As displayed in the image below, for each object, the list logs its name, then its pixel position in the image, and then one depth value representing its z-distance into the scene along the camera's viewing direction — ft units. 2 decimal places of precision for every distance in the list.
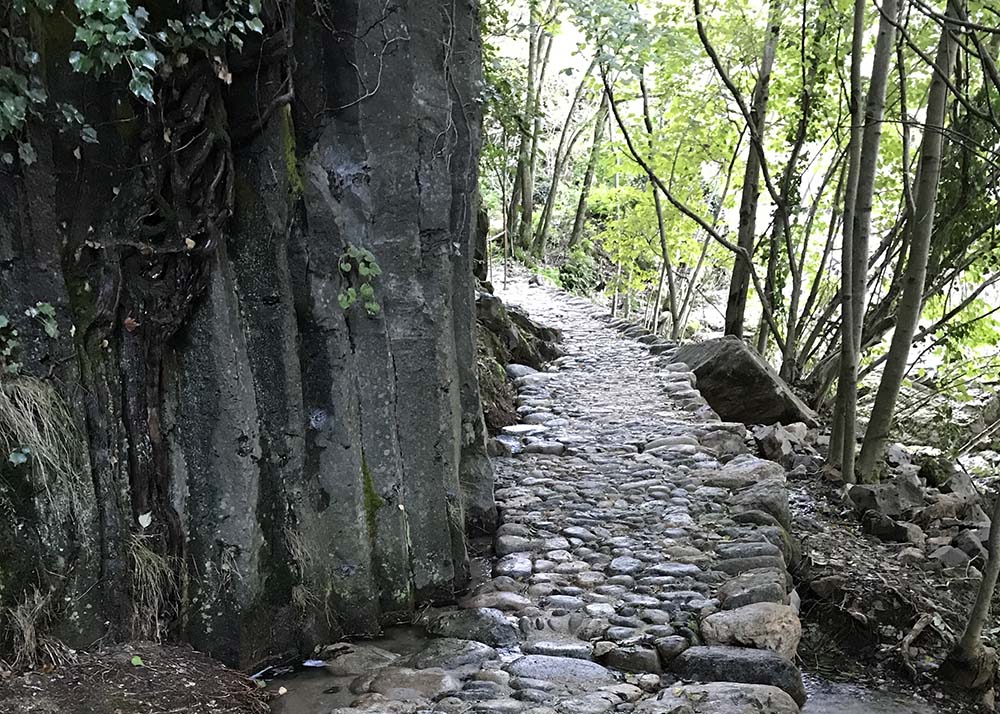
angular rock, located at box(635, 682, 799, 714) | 10.52
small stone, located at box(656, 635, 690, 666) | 12.39
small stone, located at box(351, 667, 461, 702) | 11.18
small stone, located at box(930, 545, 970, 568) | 18.20
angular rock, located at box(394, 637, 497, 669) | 12.16
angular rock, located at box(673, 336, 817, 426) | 28.12
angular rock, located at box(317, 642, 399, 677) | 11.89
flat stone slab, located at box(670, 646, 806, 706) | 11.72
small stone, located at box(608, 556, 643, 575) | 15.11
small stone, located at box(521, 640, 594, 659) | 12.48
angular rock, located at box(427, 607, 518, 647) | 12.98
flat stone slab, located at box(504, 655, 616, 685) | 11.76
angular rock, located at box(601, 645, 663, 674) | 12.21
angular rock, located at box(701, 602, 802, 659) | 12.47
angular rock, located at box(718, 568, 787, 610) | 13.53
